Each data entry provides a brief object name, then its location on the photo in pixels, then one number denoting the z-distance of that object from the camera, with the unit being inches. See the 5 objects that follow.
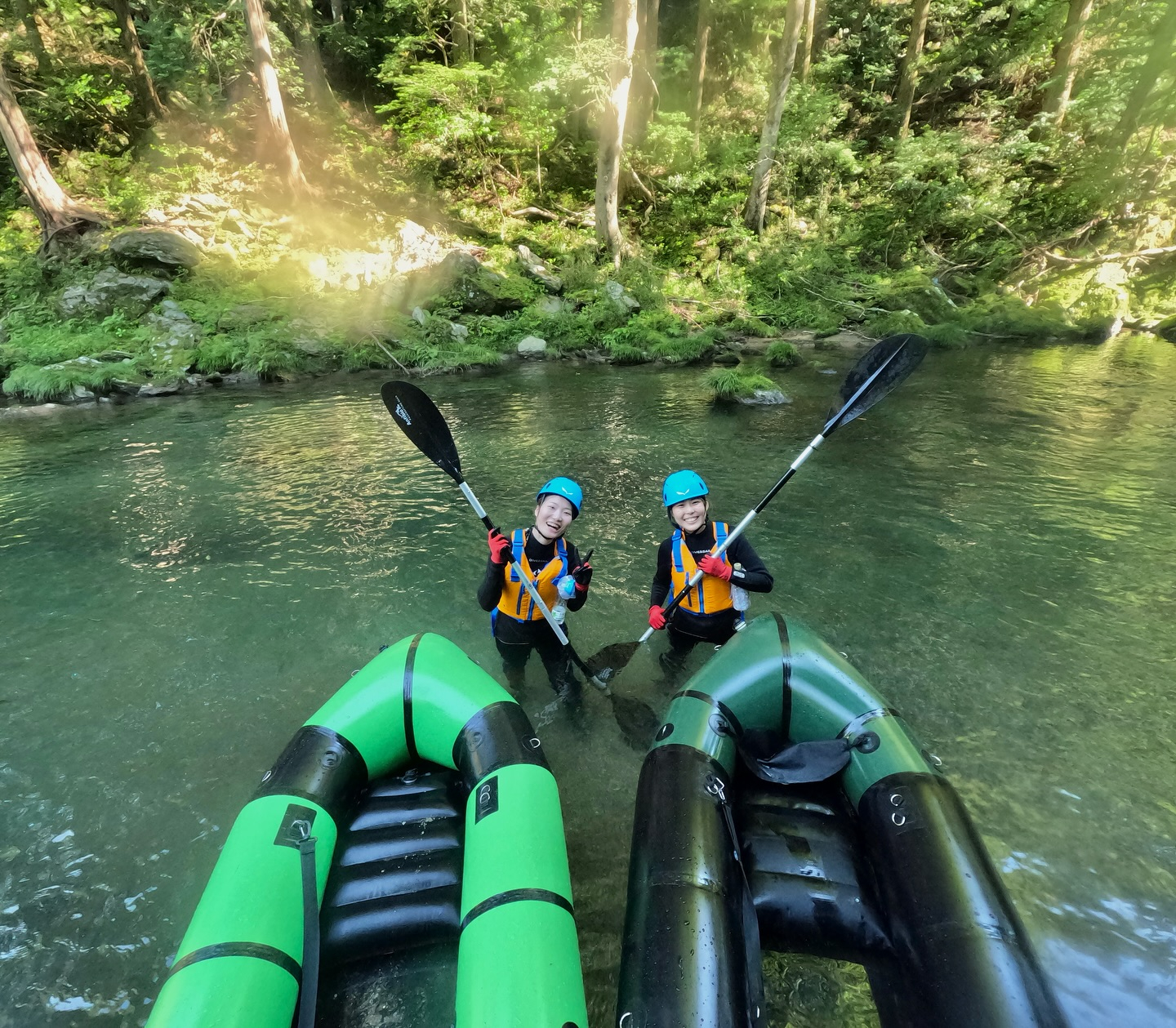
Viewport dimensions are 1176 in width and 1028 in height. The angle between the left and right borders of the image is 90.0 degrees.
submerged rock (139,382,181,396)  446.3
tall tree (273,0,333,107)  691.4
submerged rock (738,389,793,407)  401.7
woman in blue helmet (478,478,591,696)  125.6
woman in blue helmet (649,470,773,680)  129.6
